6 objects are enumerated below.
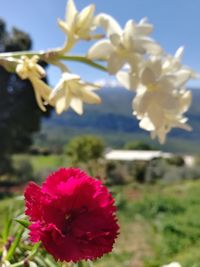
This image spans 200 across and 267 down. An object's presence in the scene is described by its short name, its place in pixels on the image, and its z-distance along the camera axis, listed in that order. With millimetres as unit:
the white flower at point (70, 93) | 374
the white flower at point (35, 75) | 378
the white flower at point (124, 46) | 339
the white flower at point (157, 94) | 334
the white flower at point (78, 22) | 371
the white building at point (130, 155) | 24544
